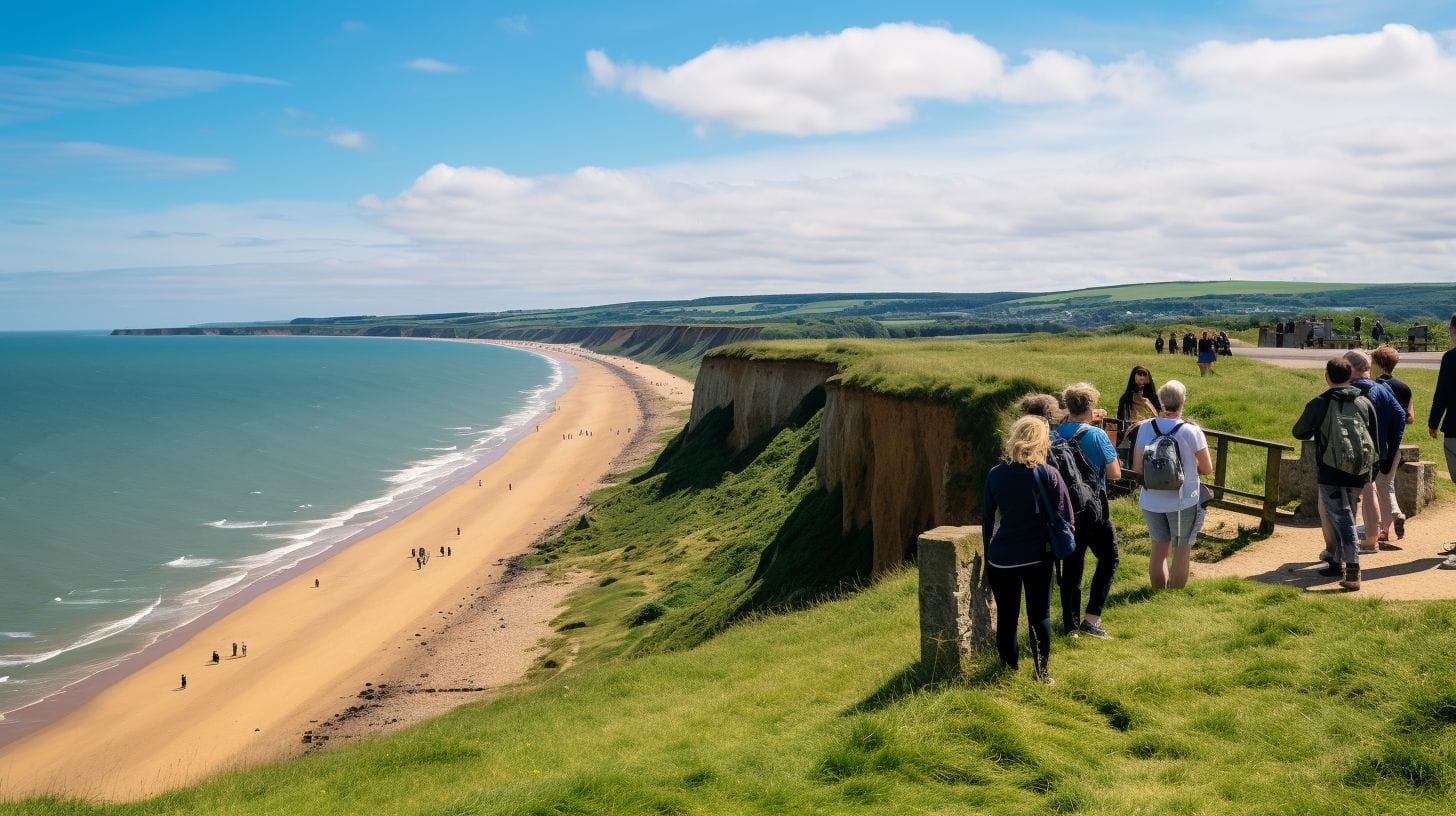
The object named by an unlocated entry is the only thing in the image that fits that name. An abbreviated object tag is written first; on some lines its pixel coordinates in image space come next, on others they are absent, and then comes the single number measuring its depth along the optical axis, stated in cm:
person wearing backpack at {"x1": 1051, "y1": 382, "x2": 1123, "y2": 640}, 955
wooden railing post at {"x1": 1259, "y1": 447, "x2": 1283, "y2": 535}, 1289
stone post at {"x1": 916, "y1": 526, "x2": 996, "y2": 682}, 898
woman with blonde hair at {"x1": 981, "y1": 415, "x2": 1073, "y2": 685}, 845
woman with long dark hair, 1301
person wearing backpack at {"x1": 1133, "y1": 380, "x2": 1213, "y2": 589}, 1010
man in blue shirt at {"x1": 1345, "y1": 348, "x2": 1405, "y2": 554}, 1105
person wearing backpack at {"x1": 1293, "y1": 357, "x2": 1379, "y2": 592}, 1030
